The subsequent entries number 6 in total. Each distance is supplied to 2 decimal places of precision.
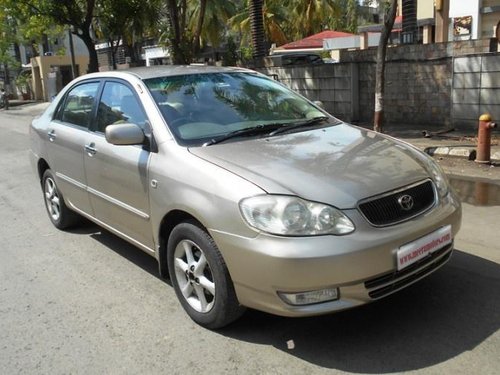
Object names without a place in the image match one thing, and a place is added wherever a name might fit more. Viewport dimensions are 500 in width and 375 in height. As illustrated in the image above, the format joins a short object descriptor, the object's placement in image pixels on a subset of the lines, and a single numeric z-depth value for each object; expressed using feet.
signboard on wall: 66.59
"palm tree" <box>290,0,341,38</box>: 106.75
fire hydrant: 25.21
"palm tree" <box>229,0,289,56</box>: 111.04
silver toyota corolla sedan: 9.72
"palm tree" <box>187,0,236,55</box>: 111.34
